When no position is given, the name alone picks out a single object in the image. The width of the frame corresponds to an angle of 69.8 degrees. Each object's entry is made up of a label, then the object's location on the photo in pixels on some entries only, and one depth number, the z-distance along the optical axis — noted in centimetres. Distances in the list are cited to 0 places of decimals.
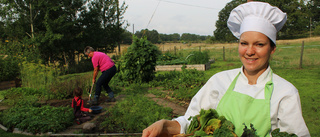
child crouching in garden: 574
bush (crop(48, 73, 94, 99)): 804
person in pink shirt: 779
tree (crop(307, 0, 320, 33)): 5402
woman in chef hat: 153
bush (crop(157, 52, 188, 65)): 1546
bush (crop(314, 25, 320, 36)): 4329
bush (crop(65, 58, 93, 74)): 1824
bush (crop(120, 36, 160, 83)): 1009
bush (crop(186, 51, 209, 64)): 1479
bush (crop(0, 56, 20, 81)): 1017
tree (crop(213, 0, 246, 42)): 7025
